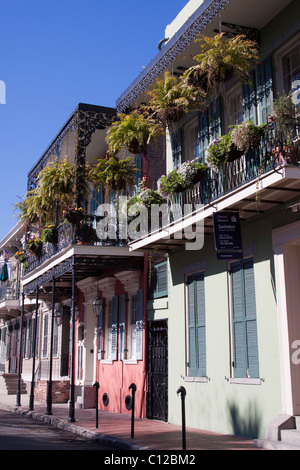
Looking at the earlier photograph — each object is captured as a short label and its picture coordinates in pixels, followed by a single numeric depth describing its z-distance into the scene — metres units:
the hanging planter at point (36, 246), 17.48
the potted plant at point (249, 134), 8.78
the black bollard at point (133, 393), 9.59
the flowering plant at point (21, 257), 19.44
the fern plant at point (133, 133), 12.46
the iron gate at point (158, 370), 12.70
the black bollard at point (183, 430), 7.55
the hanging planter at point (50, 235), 15.75
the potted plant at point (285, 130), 8.02
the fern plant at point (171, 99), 11.12
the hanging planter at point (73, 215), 13.73
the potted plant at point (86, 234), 13.77
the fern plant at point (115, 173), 13.84
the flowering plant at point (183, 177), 10.53
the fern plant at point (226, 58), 9.69
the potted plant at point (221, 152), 9.28
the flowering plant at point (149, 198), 11.95
